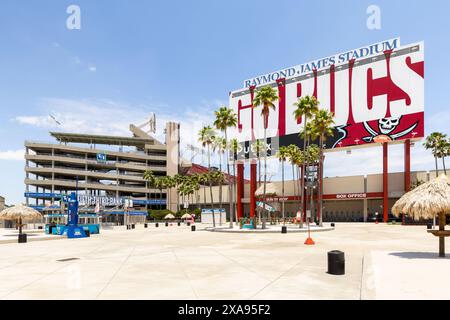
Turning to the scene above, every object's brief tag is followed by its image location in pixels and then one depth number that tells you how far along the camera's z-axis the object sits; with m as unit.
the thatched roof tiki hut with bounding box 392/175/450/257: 17.95
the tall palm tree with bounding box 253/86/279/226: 47.34
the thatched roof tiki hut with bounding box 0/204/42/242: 40.19
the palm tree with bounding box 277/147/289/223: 74.44
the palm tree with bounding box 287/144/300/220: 71.32
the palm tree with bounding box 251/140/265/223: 86.53
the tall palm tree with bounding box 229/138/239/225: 80.03
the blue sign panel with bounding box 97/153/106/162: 114.75
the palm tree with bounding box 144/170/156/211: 113.19
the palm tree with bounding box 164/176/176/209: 108.88
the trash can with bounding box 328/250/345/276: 13.84
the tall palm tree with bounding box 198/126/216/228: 68.19
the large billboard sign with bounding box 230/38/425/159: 67.00
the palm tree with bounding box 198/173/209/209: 100.47
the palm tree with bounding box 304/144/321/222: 73.00
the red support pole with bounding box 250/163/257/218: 89.31
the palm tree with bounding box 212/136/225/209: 85.90
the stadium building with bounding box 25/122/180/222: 110.50
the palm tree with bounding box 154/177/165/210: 109.72
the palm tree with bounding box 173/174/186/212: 107.69
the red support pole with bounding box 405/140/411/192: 67.12
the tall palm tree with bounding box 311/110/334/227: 51.50
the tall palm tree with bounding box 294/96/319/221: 48.09
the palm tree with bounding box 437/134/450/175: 65.31
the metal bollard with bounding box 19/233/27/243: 30.81
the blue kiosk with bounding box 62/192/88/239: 37.35
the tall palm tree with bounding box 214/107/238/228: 51.75
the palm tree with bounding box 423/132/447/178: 66.00
